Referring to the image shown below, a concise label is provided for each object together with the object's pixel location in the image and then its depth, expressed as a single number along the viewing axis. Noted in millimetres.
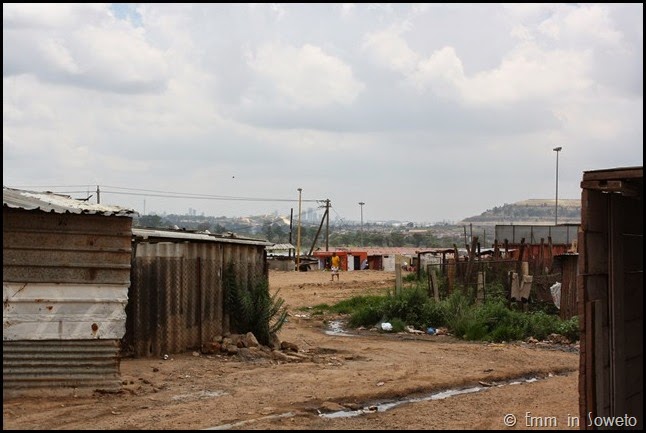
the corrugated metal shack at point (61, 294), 10906
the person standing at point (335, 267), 46062
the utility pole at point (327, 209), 78062
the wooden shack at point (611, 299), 8438
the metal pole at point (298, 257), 60625
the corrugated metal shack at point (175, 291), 14414
